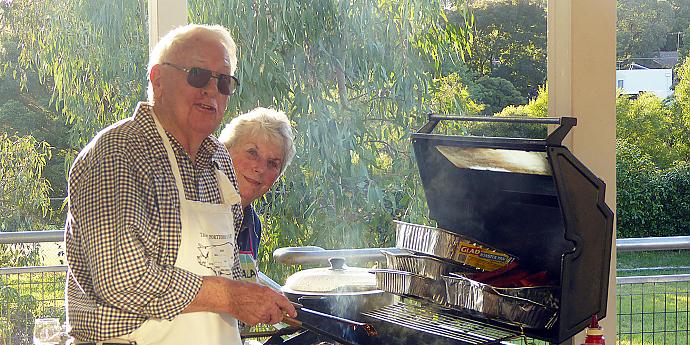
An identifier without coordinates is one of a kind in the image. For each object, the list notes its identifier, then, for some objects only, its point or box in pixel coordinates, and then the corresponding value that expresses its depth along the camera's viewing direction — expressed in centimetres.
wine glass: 280
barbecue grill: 244
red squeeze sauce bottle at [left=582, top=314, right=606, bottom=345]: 262
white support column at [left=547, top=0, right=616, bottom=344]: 326
